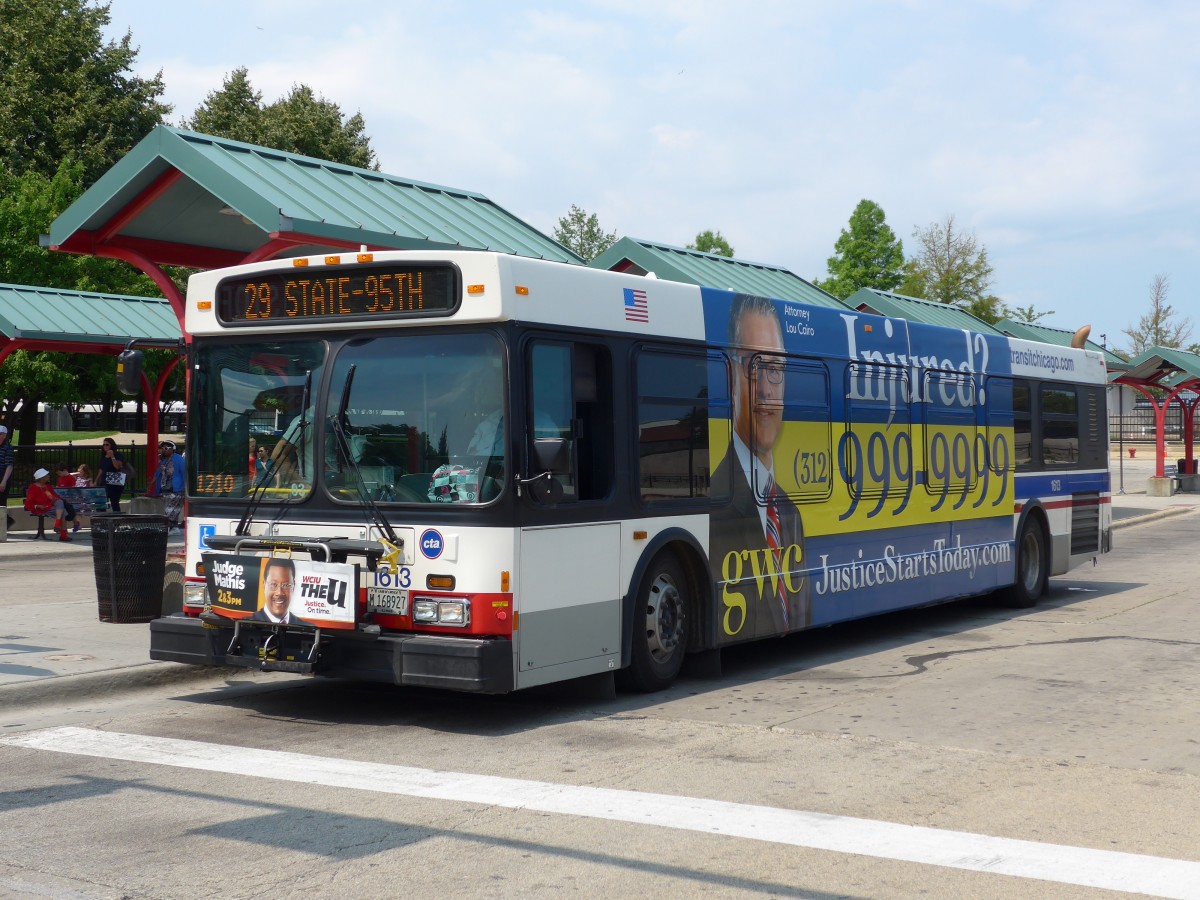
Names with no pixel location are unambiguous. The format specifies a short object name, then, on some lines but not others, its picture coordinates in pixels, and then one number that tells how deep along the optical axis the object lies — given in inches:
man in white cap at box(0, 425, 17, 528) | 911.9
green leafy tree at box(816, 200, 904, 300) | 2524.6
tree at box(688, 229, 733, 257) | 3304.6
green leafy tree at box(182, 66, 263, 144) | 2057.1
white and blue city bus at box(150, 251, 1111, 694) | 327.9
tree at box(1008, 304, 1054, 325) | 2694.6
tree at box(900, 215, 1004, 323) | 2482.8
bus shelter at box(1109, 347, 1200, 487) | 1611.7
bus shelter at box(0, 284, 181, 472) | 967.0
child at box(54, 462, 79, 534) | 1010.1
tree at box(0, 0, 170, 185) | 1840.6
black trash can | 487.5
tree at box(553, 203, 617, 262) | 3442.4
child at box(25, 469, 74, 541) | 979.3
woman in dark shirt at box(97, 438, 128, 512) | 1008.9
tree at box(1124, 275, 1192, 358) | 3253.0
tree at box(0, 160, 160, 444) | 1443.2
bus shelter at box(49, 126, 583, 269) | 593.9
